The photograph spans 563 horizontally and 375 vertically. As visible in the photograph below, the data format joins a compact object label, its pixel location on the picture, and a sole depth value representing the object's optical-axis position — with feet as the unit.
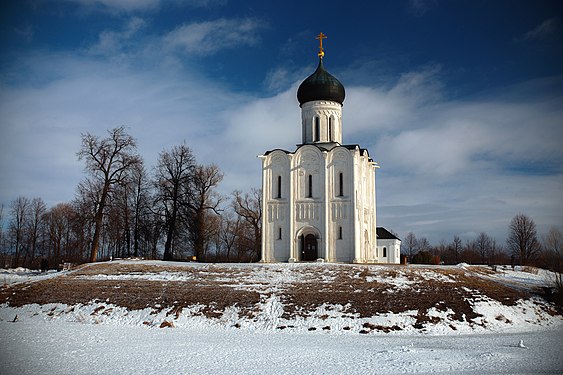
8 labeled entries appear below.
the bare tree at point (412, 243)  353.20
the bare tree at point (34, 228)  200.03
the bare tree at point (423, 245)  362.57
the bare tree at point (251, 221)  179.42
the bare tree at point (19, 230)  198.29
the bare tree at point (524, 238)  212.02
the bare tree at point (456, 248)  288.00
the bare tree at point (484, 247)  302.99
